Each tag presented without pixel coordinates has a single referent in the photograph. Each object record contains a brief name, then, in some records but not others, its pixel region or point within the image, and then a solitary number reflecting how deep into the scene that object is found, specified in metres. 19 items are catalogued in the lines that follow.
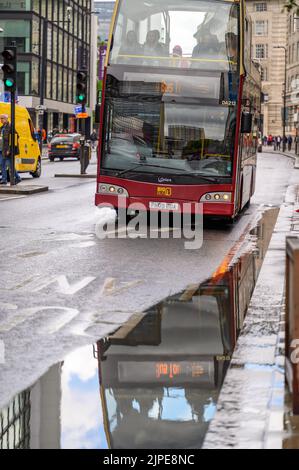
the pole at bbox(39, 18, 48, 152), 52.06
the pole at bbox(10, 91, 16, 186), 24.83
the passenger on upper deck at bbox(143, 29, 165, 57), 17.20
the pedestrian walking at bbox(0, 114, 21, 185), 25.93
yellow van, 32.86
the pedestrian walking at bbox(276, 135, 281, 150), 102.44
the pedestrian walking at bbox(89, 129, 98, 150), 80.00
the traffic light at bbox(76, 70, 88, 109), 31.58
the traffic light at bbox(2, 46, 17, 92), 24.36
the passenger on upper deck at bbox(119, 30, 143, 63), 17.22
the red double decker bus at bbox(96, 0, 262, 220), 17.12
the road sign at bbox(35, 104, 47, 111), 55.88
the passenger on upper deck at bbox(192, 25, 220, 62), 17.17
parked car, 54.41
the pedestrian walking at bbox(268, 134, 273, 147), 116.31
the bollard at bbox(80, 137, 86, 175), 34.16
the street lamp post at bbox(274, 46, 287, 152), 75.81
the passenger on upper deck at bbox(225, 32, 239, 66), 17.09
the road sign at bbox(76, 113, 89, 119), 36.47
